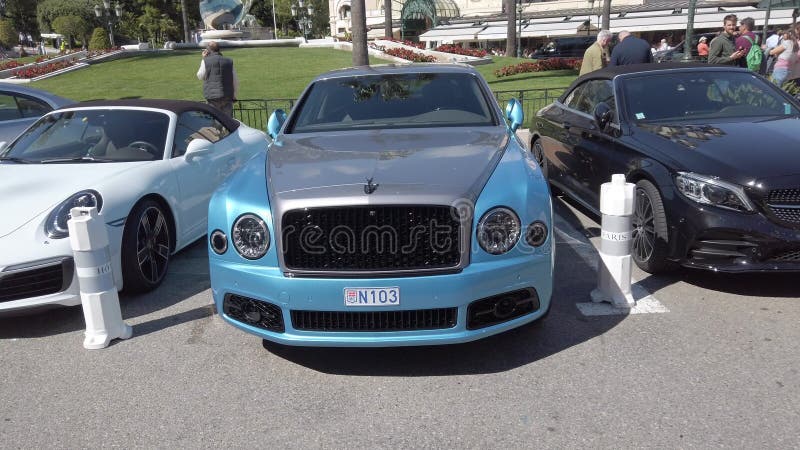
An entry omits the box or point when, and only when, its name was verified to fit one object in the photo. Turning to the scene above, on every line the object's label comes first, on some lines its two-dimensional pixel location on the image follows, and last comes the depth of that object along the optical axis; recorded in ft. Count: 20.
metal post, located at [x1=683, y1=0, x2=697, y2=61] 44.59
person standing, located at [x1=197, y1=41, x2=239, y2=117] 36.09
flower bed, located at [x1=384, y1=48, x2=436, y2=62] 87.20
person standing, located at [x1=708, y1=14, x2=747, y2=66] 36.32
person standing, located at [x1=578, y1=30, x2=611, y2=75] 34.53
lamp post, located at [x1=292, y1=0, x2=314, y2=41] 228.02
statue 154.10
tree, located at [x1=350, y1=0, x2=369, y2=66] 56.54
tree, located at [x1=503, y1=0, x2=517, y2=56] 93.02
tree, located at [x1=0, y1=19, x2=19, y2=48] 222.07
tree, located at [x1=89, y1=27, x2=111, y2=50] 148.05
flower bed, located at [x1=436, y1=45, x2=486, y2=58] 99.25
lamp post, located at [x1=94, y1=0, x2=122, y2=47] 140.69
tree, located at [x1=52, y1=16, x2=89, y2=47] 211.41
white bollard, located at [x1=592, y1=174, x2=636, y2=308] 13.88
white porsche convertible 13.96
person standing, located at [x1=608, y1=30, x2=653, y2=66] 31.30
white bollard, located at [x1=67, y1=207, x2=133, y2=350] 12.87
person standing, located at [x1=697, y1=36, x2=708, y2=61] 66.67
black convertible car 14.03
